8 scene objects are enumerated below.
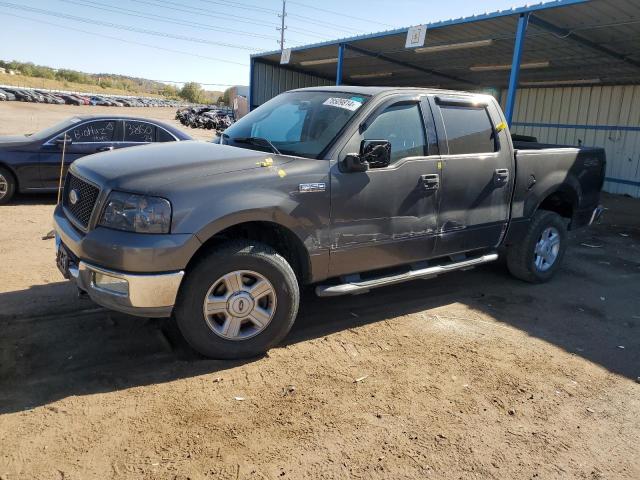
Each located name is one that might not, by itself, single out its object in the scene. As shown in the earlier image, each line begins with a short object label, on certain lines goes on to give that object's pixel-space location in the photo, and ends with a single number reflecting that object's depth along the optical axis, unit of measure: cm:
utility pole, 6825
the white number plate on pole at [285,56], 1598
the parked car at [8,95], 5006
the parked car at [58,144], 834
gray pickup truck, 326
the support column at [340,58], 1398
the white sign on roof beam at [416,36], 1109
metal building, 962
